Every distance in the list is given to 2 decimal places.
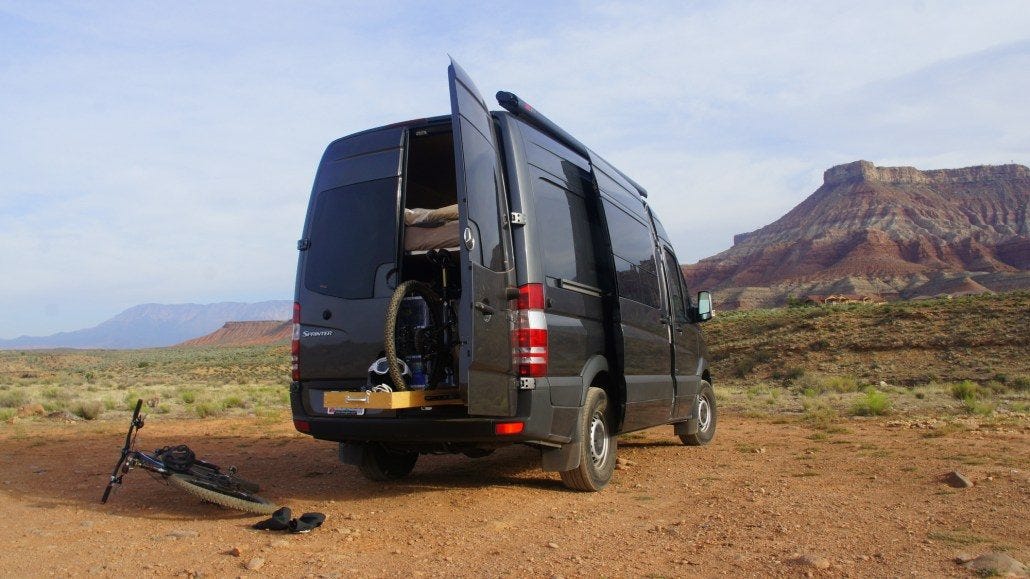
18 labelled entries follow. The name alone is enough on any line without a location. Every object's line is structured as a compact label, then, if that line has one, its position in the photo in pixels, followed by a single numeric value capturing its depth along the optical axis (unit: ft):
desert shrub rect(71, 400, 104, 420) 48.93
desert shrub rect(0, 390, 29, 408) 57.11
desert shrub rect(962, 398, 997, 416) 45.29
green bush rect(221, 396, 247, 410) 56.91
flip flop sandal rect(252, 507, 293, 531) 16.69
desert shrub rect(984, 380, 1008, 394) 66.48
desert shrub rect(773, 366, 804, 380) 90.84
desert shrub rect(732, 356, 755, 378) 98.58
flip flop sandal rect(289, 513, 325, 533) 16.52
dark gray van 17.76
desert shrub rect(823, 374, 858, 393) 72.95
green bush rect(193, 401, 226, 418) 51.26
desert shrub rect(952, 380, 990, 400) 57.41
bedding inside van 20.43
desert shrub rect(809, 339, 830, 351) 100.42
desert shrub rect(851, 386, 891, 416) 46.09
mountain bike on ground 17.95
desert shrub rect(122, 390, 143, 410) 55.27
